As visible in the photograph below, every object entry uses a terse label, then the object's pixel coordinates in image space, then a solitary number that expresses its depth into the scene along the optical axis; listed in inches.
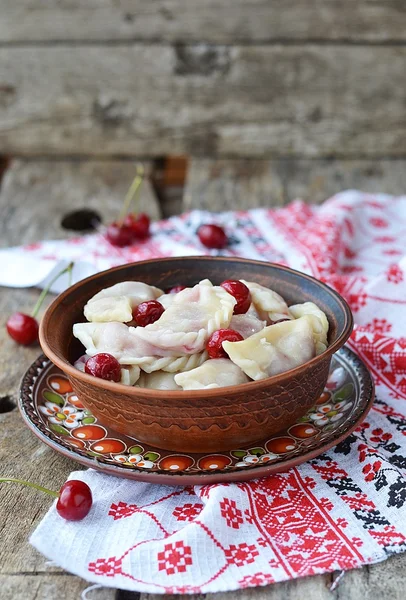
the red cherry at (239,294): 33.0
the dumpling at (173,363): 31.8
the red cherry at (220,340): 31.6
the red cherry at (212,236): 44.2
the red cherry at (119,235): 44.6
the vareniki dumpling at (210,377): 30.8
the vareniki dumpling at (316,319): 32.6
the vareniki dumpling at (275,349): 31.1
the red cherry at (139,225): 45.3
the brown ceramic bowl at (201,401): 30.6
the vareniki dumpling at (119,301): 32.9
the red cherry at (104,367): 31.5
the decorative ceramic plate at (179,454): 30.8
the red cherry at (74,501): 30.2
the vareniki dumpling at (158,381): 31.6
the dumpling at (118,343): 31.9
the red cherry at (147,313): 33.0
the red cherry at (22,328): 38.1
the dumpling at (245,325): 32.4
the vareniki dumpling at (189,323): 31.7
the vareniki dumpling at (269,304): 33.4
